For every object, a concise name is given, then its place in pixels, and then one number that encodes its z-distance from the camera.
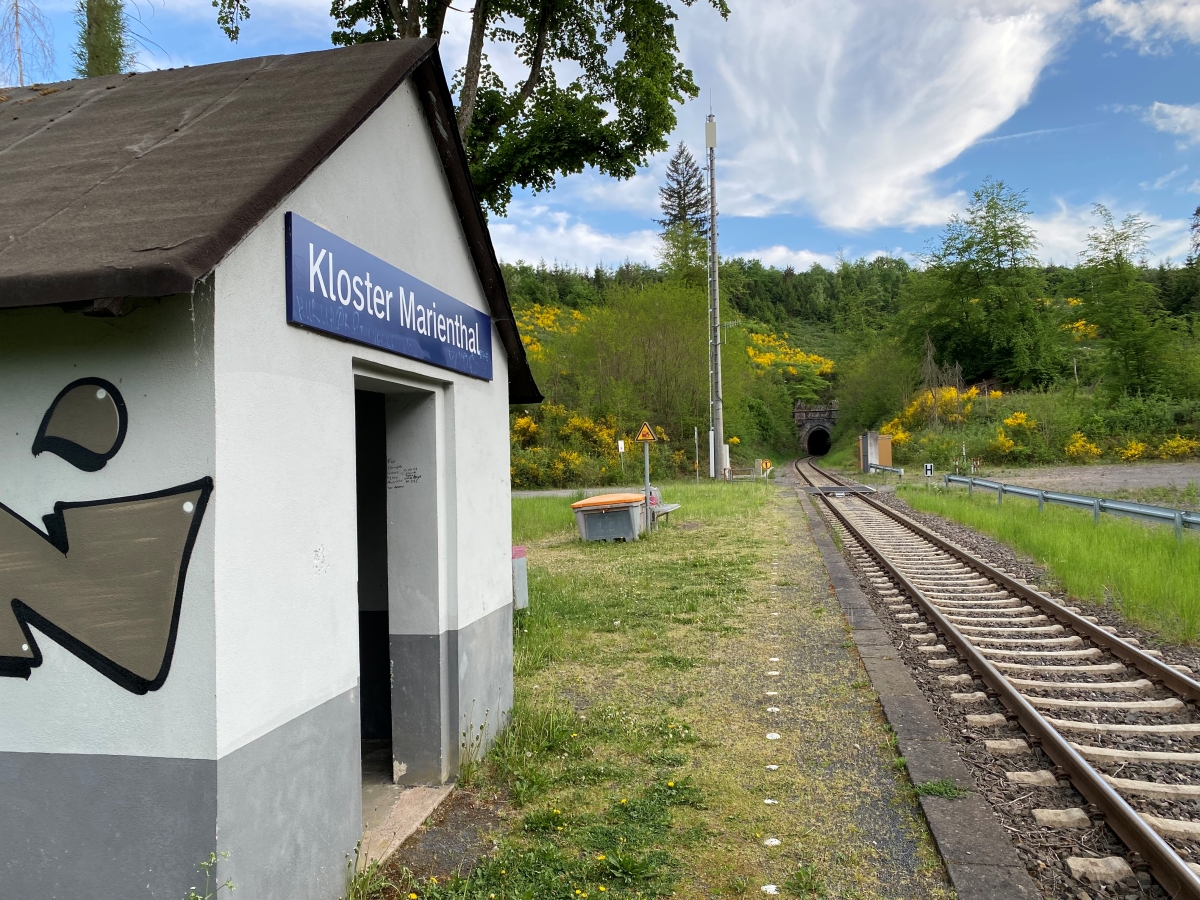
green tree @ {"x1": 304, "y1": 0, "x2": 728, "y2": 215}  11.47
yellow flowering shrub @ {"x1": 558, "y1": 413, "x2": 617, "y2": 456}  39.75
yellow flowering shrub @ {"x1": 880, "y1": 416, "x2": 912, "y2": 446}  44.22
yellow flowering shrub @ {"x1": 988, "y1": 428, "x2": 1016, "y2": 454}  36.78
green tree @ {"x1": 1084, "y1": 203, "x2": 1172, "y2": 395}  38.00
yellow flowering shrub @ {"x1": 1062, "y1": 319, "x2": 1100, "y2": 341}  45.00
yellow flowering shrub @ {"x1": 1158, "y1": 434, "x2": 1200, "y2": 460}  32.62
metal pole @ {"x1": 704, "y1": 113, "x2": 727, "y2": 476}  30.72
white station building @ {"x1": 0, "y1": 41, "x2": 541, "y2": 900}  2.77
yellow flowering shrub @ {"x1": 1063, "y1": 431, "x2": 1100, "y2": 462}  35.16
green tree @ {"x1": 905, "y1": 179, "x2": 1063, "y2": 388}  53.41
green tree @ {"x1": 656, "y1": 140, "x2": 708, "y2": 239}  87.38
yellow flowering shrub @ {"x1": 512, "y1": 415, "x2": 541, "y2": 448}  40.50
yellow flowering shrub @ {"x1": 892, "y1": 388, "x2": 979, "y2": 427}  43.97
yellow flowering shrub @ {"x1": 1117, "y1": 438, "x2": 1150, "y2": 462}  33.69
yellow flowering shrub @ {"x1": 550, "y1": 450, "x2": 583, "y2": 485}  37.19
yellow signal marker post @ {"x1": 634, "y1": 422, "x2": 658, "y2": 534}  17.25
